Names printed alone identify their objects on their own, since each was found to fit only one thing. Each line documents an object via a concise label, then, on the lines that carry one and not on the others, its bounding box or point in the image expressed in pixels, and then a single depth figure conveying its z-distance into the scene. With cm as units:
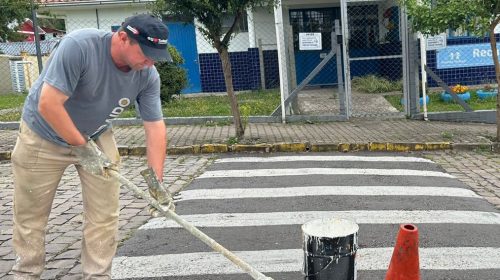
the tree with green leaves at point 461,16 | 820
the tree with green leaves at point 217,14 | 846
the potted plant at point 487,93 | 1255
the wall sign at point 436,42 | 1073
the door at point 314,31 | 1588
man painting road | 302
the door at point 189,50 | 1598
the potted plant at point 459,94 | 1216
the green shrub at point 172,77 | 1268
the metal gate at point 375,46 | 1442
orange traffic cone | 319
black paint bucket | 289
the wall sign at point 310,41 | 1046
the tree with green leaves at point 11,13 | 953
